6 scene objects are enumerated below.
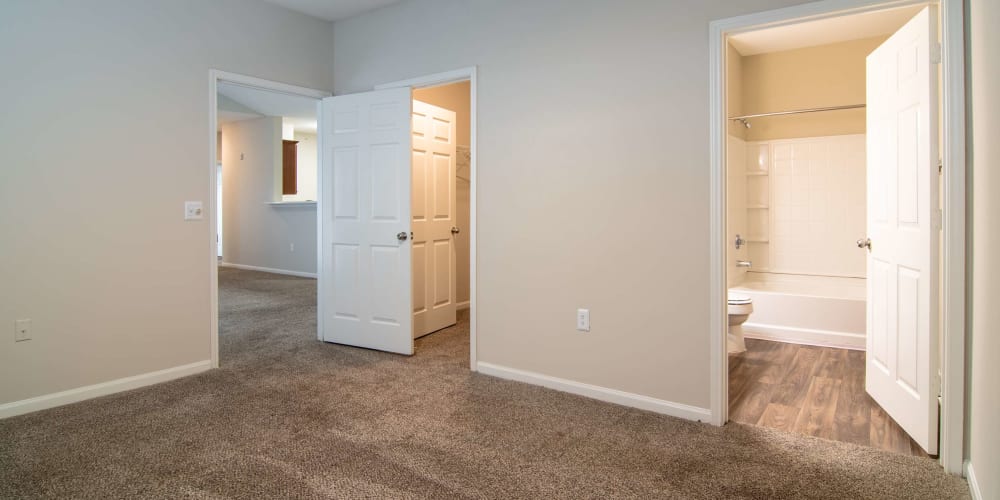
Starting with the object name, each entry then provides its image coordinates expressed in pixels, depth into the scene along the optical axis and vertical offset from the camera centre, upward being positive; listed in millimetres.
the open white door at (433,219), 4621 +237
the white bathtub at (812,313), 4371 -575
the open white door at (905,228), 2418 +75
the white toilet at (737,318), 4098 -550
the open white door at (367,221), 4043 +192
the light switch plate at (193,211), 3551 +234
